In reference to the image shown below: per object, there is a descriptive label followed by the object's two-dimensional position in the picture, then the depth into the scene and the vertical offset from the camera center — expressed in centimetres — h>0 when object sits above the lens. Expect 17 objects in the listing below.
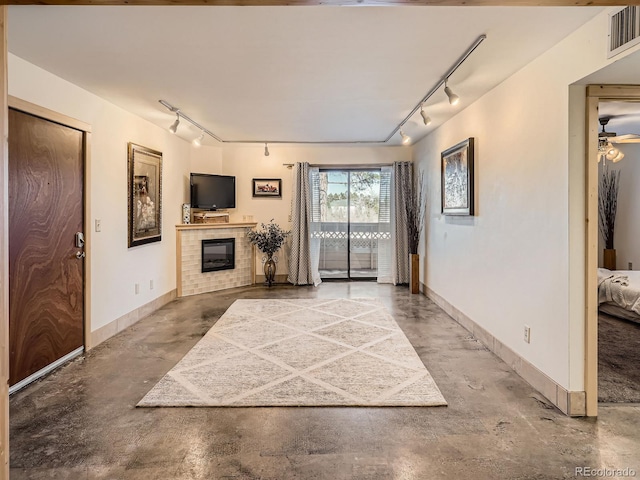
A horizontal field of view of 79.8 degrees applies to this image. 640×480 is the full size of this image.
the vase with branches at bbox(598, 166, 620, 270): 601 +38
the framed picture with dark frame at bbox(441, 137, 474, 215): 396 +63
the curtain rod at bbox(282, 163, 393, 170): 691 +126
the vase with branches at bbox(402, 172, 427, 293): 603 +17
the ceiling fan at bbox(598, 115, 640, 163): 408 +104
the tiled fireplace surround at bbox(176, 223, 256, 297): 586 -42
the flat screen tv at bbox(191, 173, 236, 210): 632 +75
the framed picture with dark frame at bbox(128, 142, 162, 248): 437 +49
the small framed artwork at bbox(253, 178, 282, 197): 699 +89
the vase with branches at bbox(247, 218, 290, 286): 665 -13
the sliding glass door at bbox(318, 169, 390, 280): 710 +40
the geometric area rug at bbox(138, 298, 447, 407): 256 -106
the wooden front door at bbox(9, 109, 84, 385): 272 -6
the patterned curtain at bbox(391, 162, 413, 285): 670 +20
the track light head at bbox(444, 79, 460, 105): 312 +113
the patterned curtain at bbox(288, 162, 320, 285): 681 +14
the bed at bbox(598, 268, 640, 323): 412 -67
